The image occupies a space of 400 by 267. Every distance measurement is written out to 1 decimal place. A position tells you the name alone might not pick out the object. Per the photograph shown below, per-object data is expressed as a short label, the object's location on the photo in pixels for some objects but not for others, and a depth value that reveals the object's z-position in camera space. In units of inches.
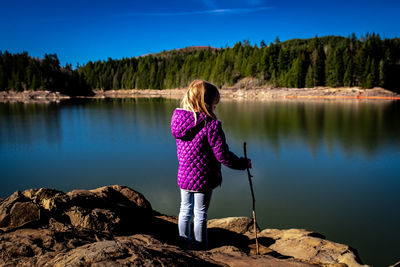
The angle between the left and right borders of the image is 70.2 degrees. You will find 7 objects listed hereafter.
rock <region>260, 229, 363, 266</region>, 148.8
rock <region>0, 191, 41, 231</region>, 123.9
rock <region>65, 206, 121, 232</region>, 136.9
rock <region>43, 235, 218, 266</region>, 73.3
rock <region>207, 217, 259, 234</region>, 191.3
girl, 126.0
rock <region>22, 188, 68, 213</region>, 140.6
